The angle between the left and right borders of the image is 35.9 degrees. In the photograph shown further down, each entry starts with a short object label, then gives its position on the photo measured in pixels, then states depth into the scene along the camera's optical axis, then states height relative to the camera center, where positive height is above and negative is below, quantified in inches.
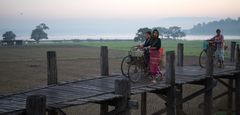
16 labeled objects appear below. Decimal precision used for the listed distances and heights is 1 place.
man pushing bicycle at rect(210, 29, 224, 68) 573.9 -13.0
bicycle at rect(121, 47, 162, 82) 432.1 -31.6
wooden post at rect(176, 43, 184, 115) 521.5 -36.9
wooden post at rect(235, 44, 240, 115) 586.6 -91.4
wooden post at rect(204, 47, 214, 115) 486.6 -62.5
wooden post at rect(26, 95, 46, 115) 255.0 -47.3
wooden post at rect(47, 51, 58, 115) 402.7 -33.3
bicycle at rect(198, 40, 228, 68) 569.9 -11.2
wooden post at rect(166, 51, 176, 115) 420.8 -42.4
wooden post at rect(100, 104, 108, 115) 417.8 -82.3
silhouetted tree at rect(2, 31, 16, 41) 3915.8 +6.3
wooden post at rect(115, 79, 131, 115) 345.1 -51.8
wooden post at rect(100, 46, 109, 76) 462.9 -30.8
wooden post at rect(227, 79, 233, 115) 618.9 -103.2
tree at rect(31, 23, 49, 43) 4062.5 +28.5
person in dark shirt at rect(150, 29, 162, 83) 436.5 -23.0
